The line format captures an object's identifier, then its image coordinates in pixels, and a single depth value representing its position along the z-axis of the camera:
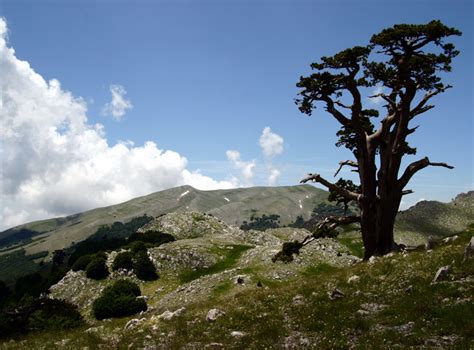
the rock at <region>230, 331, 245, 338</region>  16.14
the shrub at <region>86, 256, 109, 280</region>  70.94
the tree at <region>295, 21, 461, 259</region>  27.06
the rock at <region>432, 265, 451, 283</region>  18.02
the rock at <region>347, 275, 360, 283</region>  21.98
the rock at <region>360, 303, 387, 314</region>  16.55
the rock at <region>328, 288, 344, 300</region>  19.42
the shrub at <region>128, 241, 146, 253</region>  78.62
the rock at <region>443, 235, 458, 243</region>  31.91
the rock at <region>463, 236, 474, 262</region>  19.70
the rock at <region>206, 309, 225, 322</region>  19.39
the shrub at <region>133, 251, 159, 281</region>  70.06
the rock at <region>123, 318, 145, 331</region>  22.48
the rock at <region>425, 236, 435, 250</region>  29.86
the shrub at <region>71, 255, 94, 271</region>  75.00
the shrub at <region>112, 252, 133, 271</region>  72.88
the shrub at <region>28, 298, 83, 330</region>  30.52
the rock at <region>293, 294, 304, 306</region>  19.67
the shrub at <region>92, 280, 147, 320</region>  51.62
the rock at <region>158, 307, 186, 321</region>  21.97
